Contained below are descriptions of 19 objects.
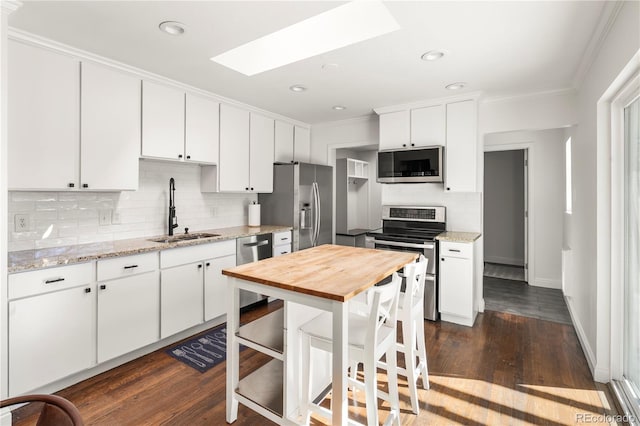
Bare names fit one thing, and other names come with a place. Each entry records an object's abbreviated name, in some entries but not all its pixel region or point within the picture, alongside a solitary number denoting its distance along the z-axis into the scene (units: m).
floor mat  2.66
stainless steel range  3.54
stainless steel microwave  3.74
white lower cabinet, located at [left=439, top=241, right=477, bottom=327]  3.39
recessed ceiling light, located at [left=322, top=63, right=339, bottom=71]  2.85
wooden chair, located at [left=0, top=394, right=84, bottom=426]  0.79
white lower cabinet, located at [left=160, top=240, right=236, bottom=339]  2.89
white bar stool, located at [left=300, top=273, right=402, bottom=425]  1.62
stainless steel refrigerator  4.30
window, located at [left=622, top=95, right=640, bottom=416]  2.01
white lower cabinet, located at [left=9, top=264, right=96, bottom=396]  2.03
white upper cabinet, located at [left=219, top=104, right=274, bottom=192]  3.83
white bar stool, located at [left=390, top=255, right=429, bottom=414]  2.01
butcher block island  1.55
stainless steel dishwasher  3.63
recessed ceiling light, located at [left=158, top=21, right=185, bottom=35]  2.18
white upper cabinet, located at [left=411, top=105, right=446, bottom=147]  3.79
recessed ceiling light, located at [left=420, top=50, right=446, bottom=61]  2.58
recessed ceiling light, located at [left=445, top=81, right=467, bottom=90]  3.28
